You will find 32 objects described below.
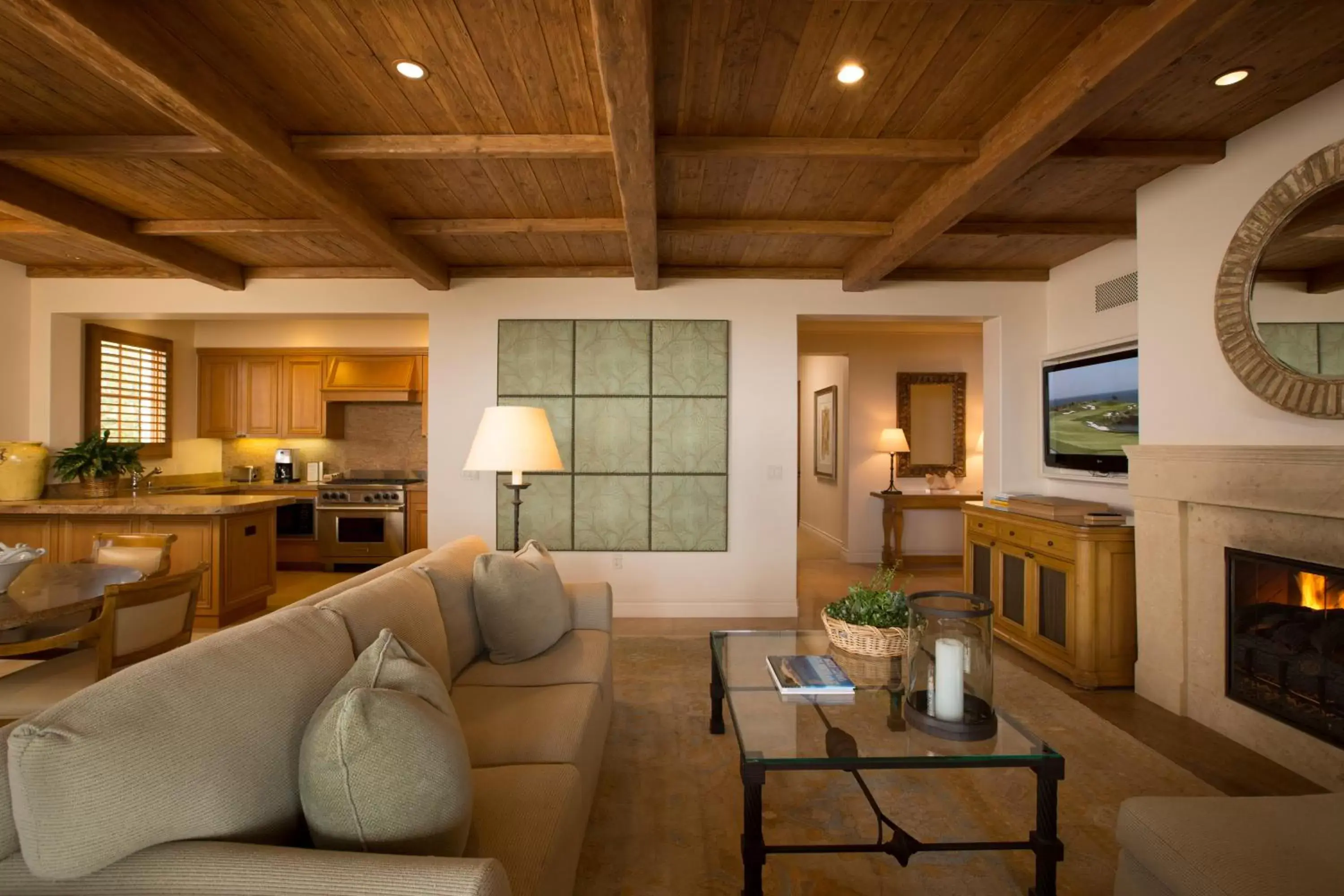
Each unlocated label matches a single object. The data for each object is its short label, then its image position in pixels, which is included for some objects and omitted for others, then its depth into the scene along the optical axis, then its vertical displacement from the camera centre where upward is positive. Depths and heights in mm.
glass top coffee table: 1621 -769
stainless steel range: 6031 -625
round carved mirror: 2273 +607
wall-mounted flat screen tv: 3750 +268
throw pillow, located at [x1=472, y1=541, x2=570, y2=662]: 2396 -580
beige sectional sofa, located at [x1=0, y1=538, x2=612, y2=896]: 917 -540
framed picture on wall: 7668 +256
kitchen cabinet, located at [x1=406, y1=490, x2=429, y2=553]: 6082 -628
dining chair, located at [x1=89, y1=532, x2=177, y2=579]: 2842 -449
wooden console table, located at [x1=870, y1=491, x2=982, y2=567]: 6281 -535
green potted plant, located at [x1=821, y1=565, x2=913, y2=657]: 2238 -591
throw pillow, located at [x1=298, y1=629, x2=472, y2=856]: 1066 -547
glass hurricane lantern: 1756 -610
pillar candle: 1763 -615
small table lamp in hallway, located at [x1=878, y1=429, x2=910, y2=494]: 6395 +118
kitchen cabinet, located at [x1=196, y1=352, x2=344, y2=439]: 6414 +550
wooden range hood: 6301 +717
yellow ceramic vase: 4488 -136
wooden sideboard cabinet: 3309 -767
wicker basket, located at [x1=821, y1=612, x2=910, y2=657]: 2230 -649
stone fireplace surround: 2342 -361
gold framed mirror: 6738 +343
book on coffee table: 2049 -735
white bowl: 2289 -419
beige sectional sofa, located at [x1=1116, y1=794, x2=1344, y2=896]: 1270 -816
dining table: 2041 -499
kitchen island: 4281 -513
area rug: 1857 -1199
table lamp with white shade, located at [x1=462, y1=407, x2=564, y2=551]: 2932 +40
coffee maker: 6586 -151
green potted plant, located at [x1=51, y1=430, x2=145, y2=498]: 4648 -102
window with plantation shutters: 5254 +548
